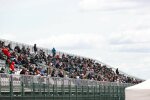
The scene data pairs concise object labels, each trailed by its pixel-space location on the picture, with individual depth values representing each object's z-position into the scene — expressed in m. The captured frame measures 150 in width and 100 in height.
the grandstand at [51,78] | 34.56
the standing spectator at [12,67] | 40.81
